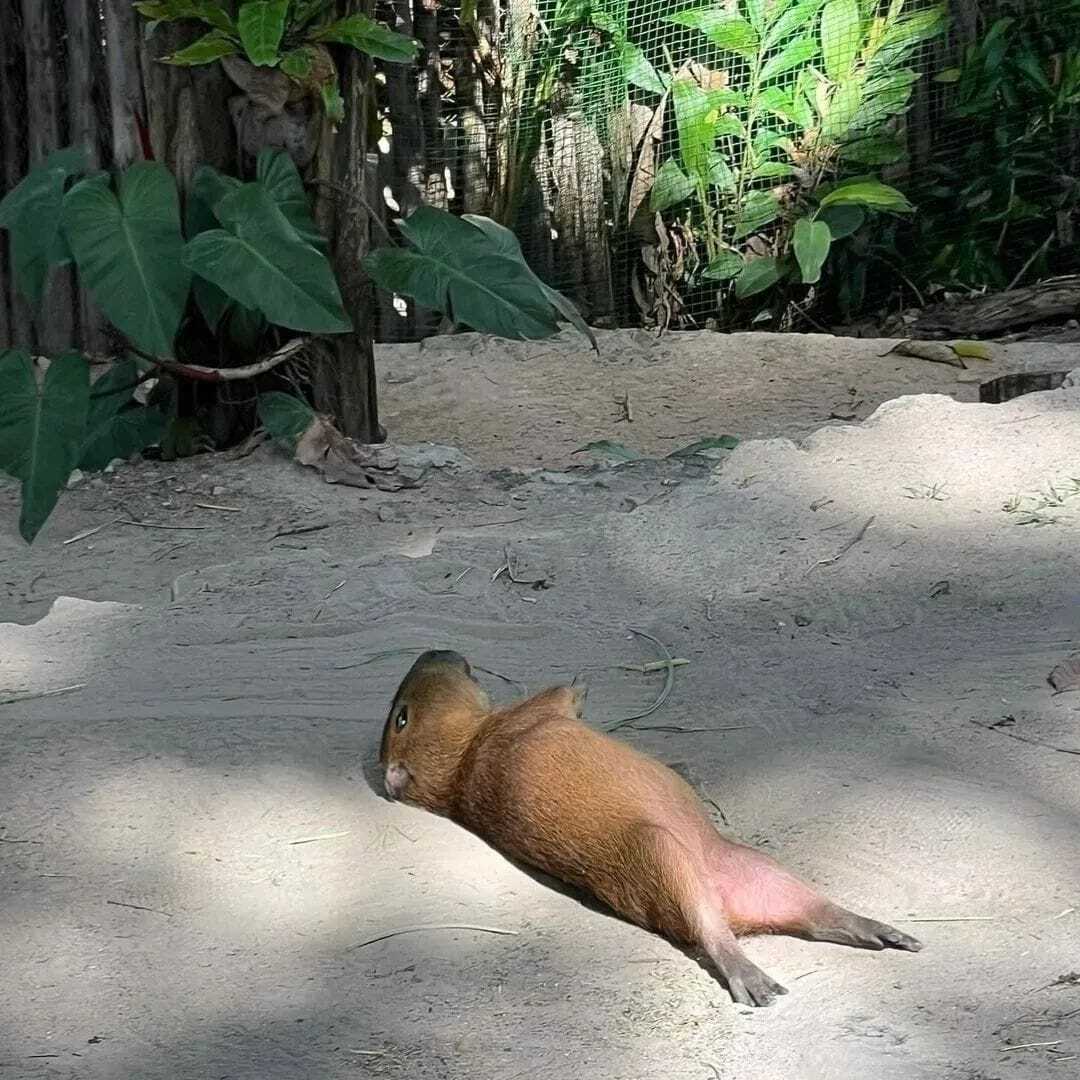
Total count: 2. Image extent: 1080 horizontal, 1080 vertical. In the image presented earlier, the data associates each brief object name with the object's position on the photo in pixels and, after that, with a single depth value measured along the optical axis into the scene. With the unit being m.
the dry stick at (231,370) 4.73
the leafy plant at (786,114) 7.52
